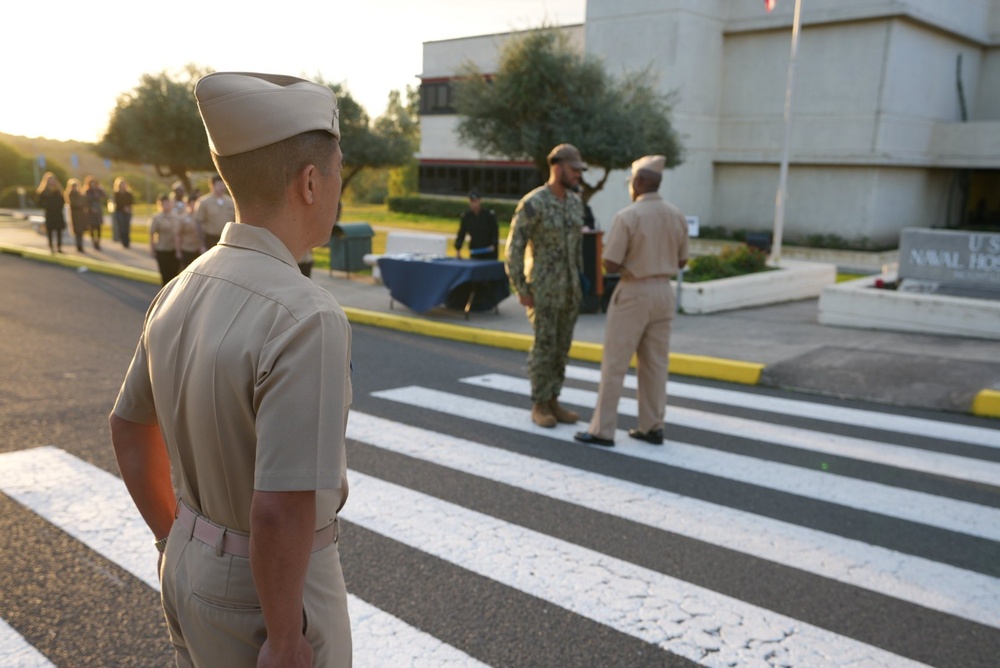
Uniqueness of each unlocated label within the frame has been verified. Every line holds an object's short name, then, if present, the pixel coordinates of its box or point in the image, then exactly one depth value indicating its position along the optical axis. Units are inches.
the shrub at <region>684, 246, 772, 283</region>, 581.9
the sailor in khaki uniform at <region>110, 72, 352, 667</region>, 58.4
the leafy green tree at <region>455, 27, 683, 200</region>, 775.7
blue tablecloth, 462.9
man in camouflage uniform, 254.4
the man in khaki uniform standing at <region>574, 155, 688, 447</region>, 239.6
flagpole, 821.9
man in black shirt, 518.6
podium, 283.4
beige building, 981.2
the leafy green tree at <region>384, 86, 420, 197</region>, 2302.2
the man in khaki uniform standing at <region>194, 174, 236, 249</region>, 484.7
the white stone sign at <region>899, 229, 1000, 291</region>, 466.9
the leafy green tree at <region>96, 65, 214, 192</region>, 1268.5
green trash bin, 658.8
